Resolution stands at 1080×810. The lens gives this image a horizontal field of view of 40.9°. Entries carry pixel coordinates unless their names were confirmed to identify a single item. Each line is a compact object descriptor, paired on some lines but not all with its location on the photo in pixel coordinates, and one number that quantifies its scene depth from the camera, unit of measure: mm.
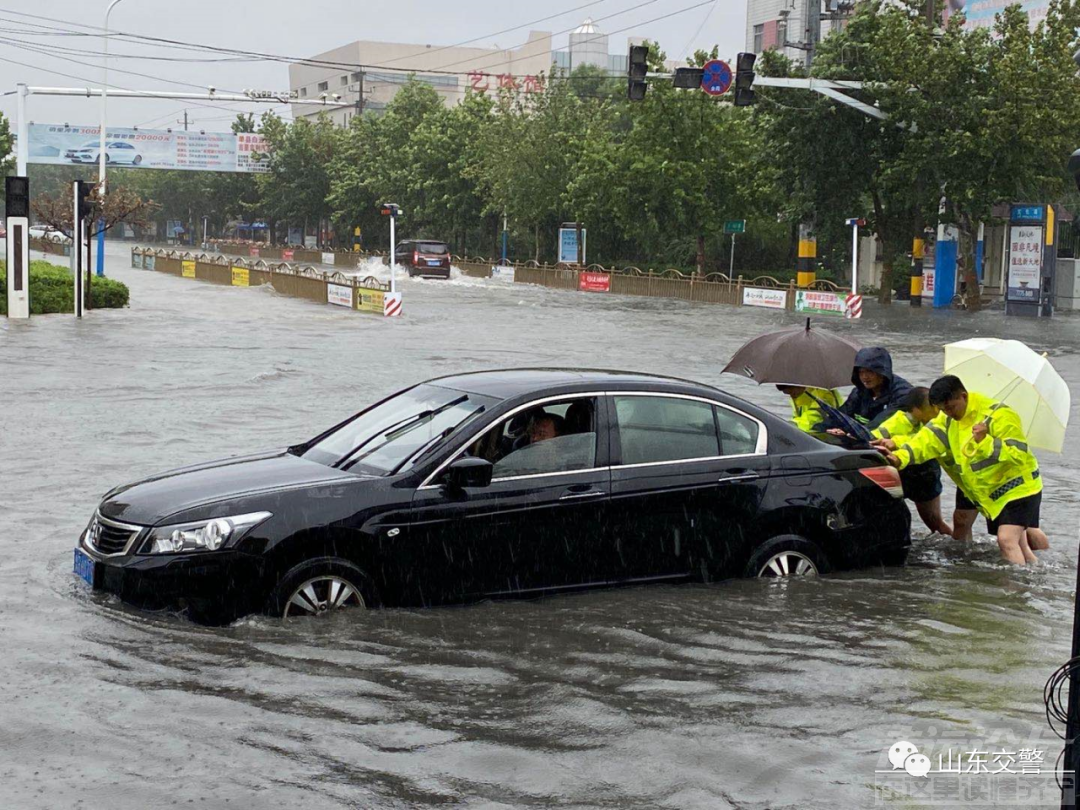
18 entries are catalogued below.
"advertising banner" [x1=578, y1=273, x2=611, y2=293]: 58775
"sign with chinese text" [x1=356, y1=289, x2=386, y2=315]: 40531
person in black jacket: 9673
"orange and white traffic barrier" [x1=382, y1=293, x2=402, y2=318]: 39781
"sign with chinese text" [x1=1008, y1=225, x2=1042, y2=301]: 42969
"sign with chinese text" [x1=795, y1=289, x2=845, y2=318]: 42969
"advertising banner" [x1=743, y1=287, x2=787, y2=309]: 46688
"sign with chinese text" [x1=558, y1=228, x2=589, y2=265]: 69062
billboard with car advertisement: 93750
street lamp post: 49844
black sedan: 7320
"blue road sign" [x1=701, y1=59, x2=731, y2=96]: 29734
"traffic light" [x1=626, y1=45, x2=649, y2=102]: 27609
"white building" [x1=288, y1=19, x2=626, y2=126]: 152875
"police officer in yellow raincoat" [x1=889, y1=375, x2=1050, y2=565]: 8938
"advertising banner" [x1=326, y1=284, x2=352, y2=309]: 42906
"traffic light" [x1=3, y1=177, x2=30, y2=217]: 33125
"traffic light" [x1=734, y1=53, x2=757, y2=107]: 27672
